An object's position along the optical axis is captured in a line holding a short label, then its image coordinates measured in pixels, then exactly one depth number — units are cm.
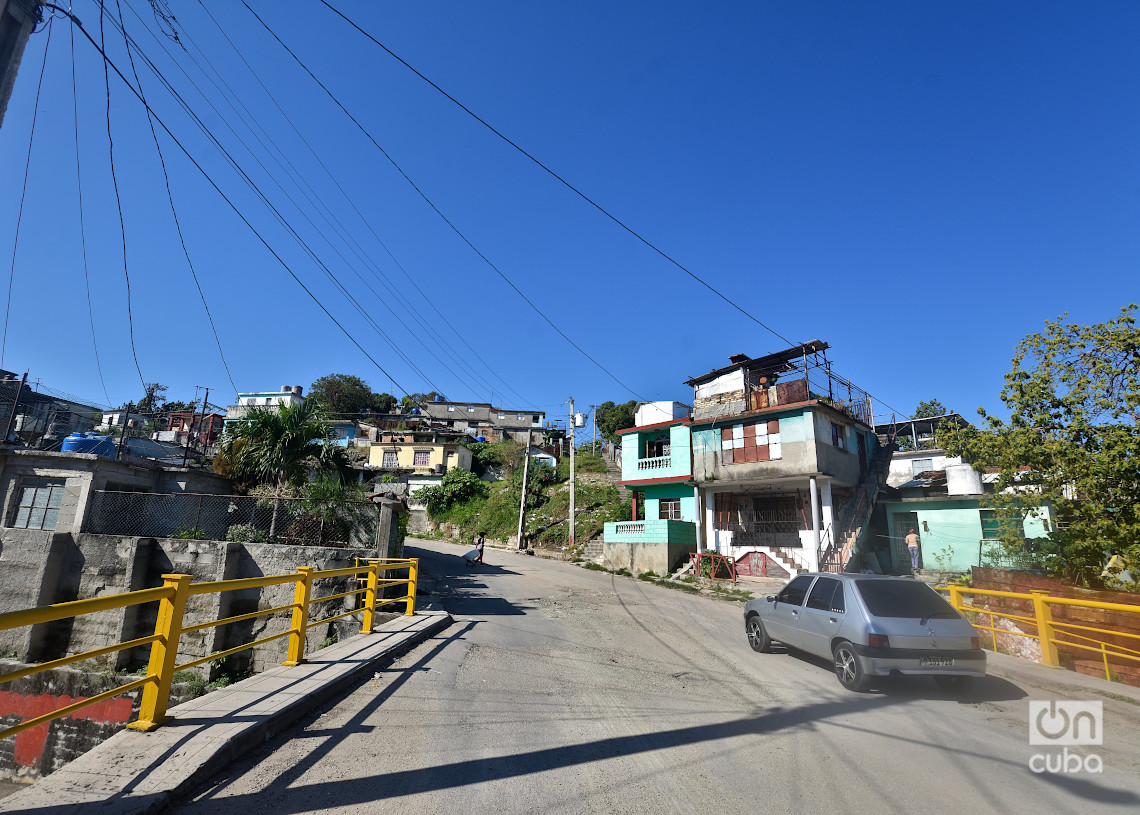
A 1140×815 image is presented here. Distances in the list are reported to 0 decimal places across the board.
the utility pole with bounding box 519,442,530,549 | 3384
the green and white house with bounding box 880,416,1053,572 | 2108
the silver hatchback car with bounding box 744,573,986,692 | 696
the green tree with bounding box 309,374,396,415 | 6812
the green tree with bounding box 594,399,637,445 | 6259
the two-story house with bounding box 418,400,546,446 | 6519
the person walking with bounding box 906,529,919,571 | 2077
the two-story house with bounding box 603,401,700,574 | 2516
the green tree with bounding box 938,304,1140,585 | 1045
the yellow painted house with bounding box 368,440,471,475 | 4944
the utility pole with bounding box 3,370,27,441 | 1745
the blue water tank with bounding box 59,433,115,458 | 1916
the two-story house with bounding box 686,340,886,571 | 2266
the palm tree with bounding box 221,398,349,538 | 1688
